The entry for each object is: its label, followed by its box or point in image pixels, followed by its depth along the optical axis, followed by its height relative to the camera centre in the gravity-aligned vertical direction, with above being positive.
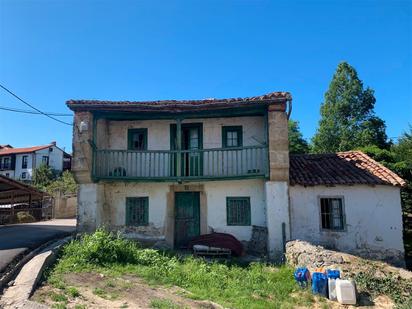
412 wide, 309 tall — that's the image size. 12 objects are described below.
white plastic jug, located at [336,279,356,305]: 7.46 -2.11
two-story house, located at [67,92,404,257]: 12.06 +0.73
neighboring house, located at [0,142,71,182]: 45.09 +5.74
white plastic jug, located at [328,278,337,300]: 7.75 -2.11
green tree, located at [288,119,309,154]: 31.35 +5.64
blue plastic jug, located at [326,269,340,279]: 8.00 -1.82
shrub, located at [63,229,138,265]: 9.52 -1.48
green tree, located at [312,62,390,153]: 28.64 +7.31
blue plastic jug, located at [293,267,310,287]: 8.48 -1.99
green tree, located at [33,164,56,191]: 39.47 +3.10
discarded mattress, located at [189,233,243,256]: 11.73 -1.51
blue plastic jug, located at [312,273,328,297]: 7.97 -2.05
